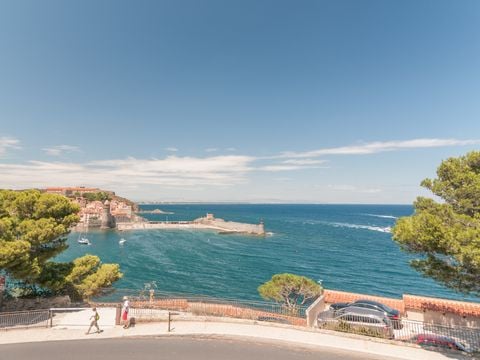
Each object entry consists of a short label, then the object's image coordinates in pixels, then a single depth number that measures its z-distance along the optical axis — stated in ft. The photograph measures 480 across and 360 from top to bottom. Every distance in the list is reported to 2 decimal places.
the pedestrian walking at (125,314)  42.44
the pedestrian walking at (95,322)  40.85
